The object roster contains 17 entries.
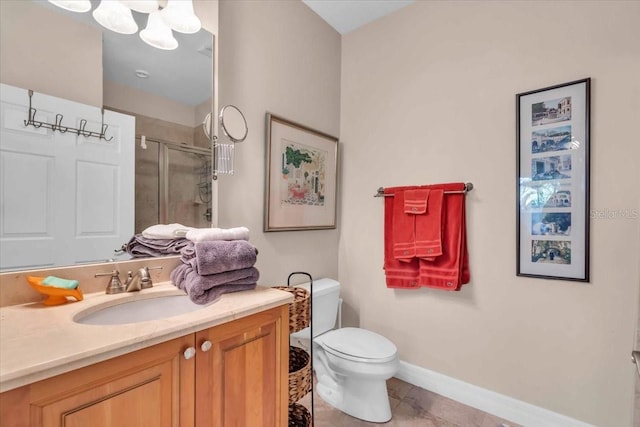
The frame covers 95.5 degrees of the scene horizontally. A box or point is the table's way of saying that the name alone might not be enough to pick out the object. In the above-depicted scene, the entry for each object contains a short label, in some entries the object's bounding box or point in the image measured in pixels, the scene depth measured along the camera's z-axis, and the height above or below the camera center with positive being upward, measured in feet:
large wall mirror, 3.62 +1.64
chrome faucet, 3.64 -0.91
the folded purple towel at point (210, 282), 3.53 -0.90
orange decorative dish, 3.07 -0.88
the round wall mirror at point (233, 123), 4.88 +1.53
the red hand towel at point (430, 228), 6.04 -0.31
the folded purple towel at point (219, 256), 3.55 -0.56
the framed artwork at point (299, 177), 6.03 +0.81
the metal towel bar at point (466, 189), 5.88 +0.50
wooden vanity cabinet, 2.06 -1.52
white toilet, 5.11 -2.77
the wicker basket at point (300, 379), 4.07 -2.43
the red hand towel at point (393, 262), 6.50 -1.11
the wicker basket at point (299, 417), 4.53 -3.25
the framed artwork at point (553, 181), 4.87 +0.58
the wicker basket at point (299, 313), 4.12 -1.46
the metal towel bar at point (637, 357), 3.52 -1.80
